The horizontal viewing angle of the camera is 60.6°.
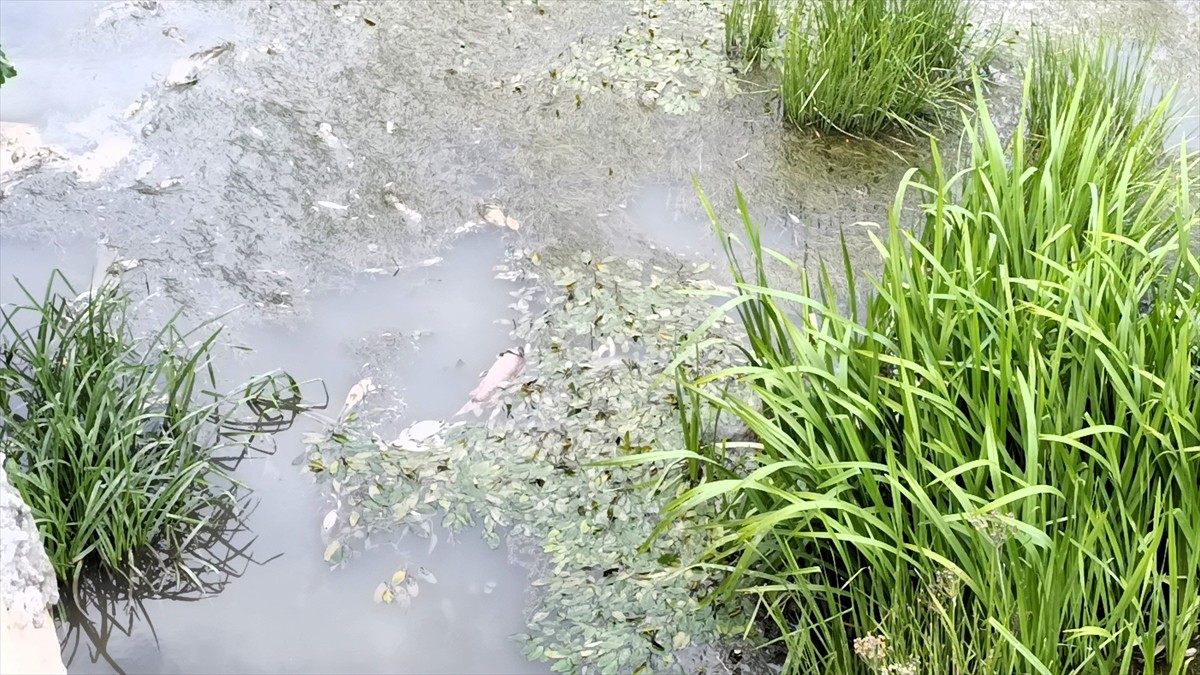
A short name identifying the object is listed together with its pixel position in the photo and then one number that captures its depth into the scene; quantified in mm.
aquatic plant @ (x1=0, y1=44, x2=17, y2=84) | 2209
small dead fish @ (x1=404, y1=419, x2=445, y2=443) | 2697
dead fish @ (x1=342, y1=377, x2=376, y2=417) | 2756
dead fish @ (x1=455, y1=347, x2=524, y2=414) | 2801
